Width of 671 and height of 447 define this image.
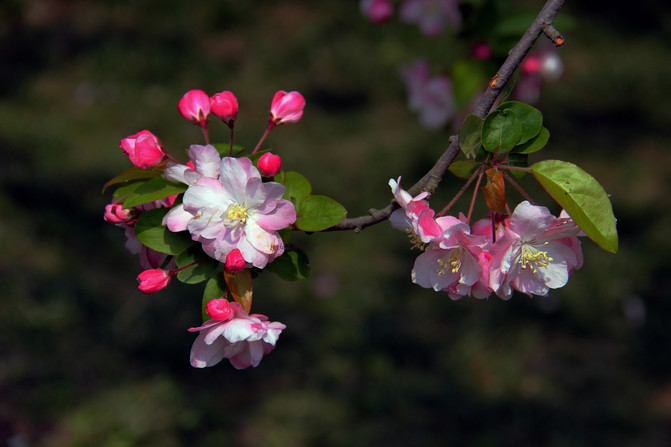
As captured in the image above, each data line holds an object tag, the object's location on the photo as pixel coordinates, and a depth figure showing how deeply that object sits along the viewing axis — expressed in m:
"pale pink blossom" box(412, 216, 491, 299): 1.07
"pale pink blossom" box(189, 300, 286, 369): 1.08
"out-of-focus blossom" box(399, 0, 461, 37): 1.48
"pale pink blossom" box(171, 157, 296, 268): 1.07
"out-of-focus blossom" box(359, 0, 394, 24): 1.47
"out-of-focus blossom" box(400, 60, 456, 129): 1.57
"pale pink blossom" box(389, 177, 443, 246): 1.07
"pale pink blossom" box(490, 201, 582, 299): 1.07
